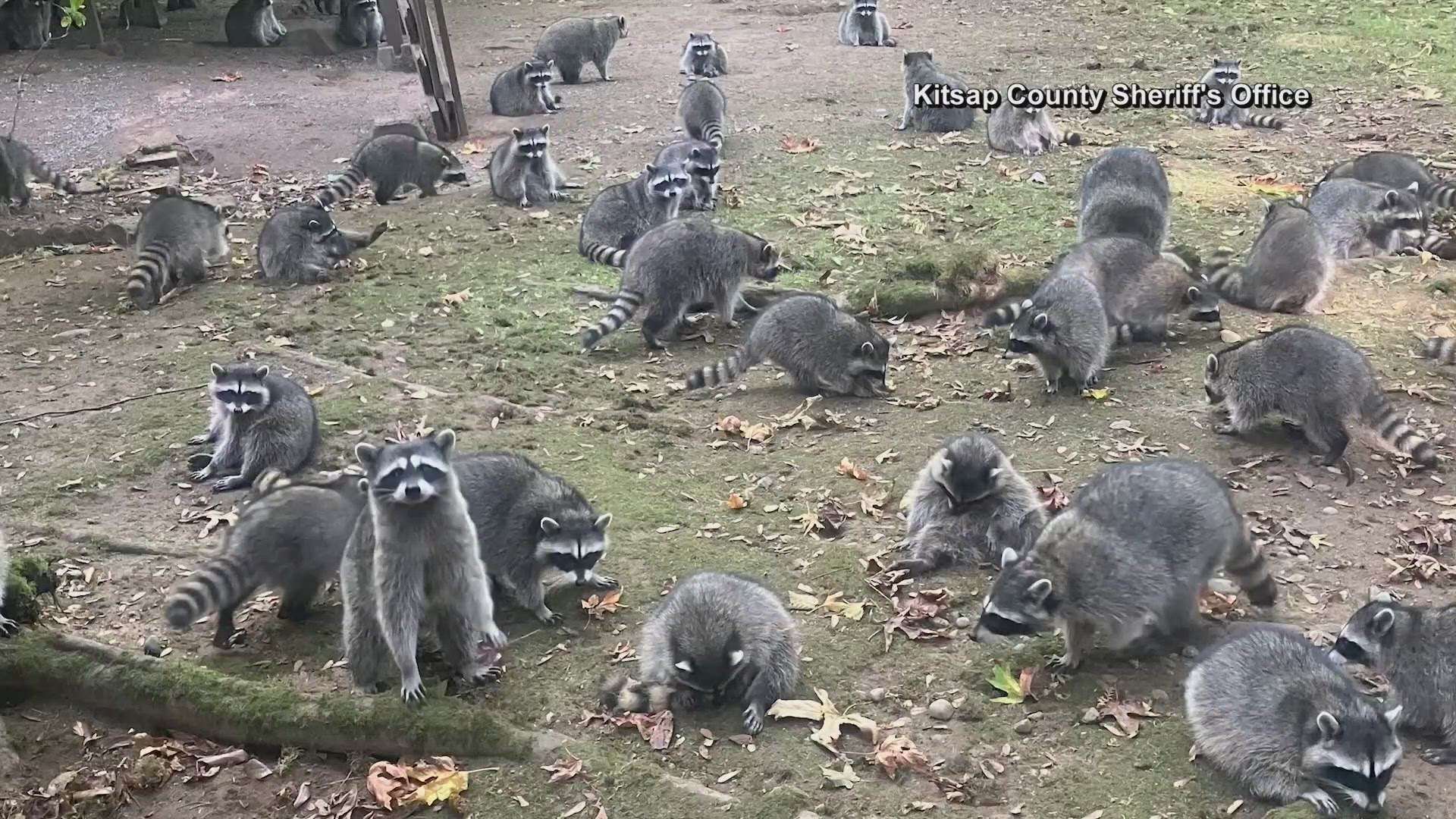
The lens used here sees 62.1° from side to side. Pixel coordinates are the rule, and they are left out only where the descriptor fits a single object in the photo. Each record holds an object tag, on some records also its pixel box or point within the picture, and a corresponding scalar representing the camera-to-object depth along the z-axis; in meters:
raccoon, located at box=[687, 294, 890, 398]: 7.01
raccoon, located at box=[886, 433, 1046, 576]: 5.15
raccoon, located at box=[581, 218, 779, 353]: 7.85
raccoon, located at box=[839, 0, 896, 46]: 16.72
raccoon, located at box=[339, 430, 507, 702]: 4.11
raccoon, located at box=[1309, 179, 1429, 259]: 8.72
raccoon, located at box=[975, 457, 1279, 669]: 4.35
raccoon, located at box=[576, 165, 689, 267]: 9.52
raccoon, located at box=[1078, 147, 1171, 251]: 8.41
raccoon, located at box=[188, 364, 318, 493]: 5.92
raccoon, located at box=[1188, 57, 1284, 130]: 12.16
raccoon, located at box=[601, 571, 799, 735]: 4.14
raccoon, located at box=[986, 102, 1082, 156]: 11.51
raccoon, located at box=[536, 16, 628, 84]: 15.58
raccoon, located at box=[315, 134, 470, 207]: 10.98
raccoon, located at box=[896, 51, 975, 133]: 12.55
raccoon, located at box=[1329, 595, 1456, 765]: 4.02
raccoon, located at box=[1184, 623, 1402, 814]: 3.50
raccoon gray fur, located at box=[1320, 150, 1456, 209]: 9.27
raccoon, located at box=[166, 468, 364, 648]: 4.39
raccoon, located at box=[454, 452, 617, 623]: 4.83
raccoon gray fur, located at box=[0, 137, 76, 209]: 10.43
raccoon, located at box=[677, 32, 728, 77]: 15.13
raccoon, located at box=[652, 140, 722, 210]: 10.15
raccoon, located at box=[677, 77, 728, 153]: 12.17
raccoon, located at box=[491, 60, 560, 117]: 13.92
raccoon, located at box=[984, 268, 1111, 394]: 6.70
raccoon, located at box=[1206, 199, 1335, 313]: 7.59
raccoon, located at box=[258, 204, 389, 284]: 8.73
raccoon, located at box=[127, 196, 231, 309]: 8.40
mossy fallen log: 3.96
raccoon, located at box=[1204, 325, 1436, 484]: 5.85
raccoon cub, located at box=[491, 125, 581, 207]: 10.49
